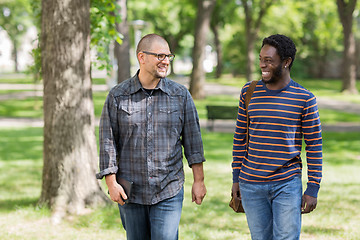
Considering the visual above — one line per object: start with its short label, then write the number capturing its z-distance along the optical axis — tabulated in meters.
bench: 14.60
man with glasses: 3.27
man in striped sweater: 3.16
